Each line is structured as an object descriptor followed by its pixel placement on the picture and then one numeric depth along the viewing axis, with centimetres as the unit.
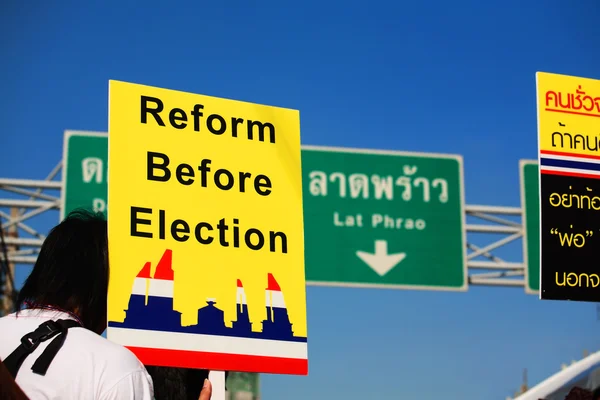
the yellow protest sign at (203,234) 424
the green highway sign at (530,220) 1424
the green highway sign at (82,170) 1320
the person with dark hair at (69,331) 266
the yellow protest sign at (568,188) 563
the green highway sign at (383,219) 1348
